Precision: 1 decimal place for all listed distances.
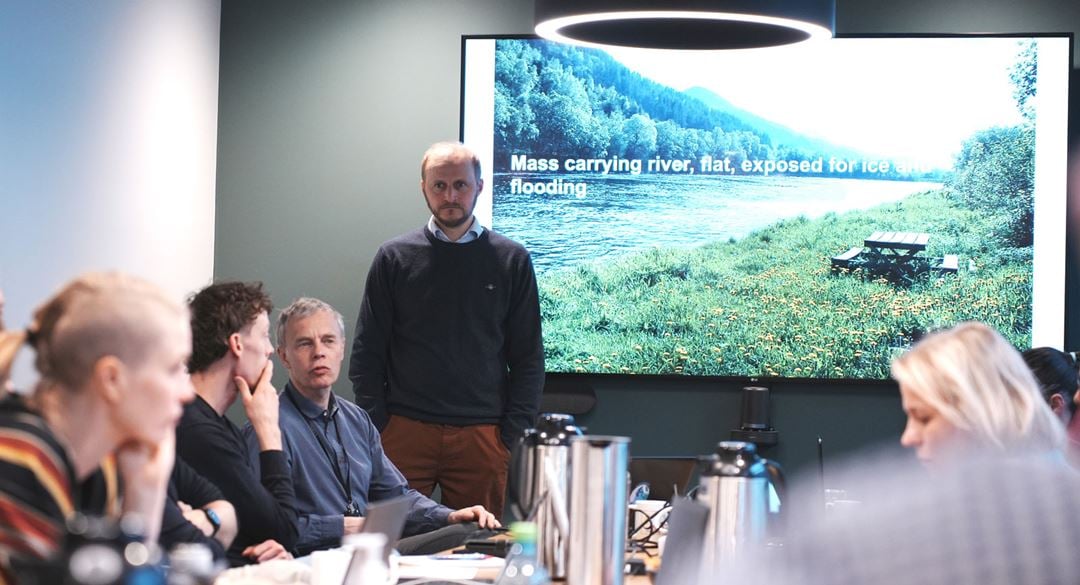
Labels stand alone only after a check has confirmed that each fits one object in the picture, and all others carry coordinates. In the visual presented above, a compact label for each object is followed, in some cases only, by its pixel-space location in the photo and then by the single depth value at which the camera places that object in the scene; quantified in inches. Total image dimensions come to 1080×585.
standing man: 219.1
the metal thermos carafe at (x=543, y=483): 119.3
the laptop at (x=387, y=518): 108.0
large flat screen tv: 241.9
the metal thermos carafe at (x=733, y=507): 114.4
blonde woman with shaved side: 68.4
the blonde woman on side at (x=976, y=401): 89.4
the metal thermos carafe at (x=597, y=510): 108.3
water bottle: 98.6
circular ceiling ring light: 135.9
